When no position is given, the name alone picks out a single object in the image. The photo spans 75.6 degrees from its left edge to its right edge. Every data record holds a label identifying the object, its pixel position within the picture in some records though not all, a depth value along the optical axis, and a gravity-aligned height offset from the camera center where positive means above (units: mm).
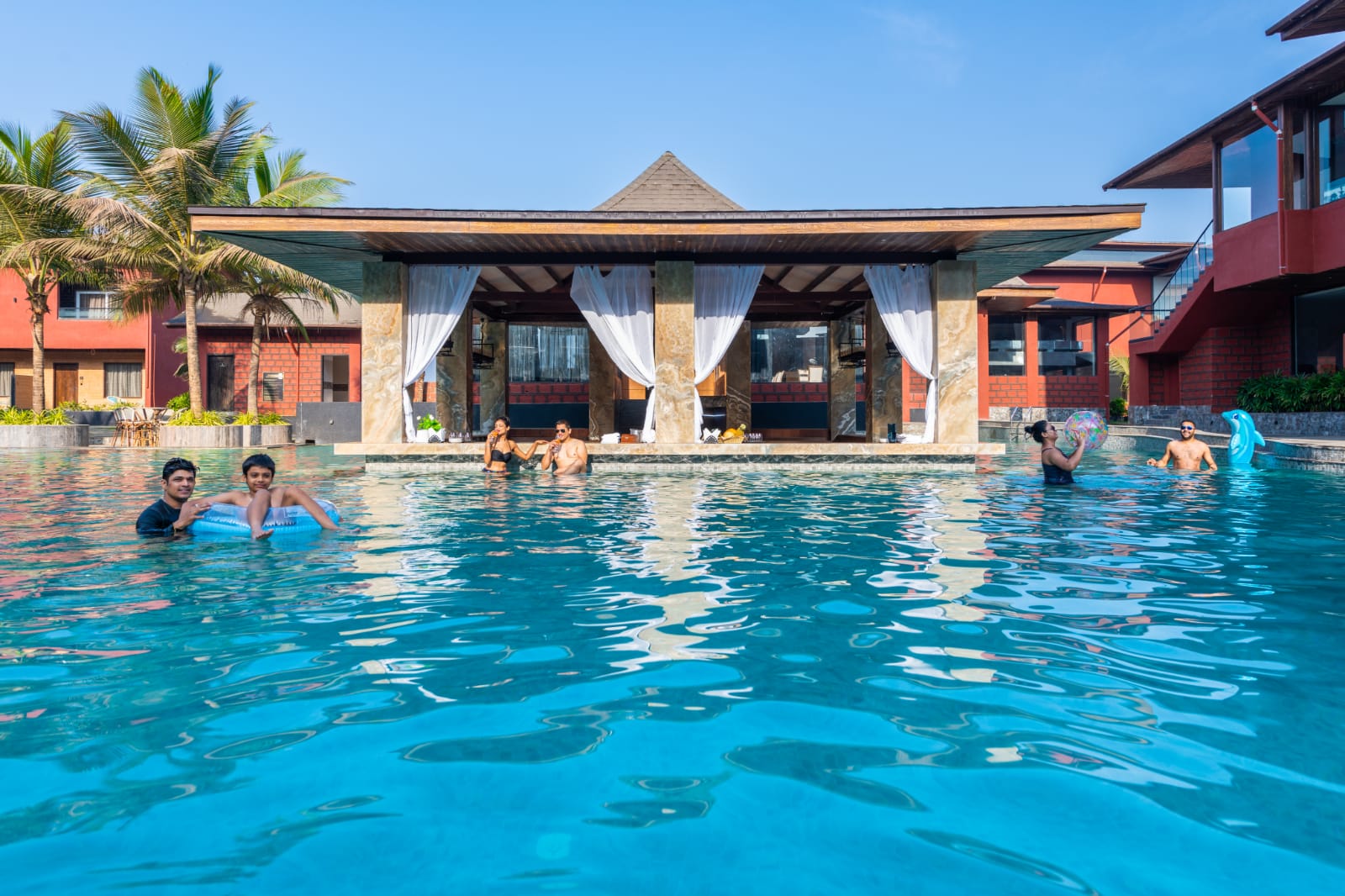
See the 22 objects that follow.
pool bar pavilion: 11969 +2380
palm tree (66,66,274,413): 20484 +6312
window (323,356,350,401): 30062 +2008
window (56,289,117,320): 30062 +4655
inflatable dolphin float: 13758 -264
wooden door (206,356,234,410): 28828 +1852
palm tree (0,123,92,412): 21359 +5793
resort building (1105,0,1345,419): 16562 +3585
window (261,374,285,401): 29000 +1693
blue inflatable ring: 6652 -663
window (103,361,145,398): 30062 +2031
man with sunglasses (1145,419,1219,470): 12675 -372
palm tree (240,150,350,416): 22328 +5973
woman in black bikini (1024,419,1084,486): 10562 -409
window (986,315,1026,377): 28094 +2506
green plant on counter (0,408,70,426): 21781 +534
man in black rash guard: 6633 -556
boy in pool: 6574 -481
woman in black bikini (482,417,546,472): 12430 -258
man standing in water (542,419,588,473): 12484 -318
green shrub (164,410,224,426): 22047 +442
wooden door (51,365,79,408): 29938 +1932
